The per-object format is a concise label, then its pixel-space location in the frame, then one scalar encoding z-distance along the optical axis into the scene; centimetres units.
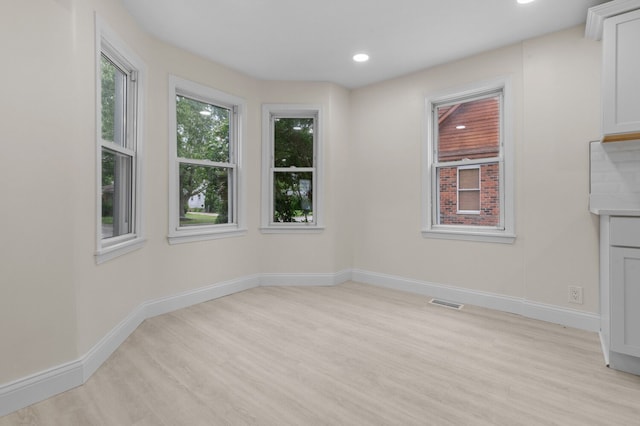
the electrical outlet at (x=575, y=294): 282
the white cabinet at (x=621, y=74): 228
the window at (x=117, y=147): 228
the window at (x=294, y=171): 423
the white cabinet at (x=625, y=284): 201
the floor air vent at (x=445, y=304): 344
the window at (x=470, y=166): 329
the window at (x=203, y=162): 335
